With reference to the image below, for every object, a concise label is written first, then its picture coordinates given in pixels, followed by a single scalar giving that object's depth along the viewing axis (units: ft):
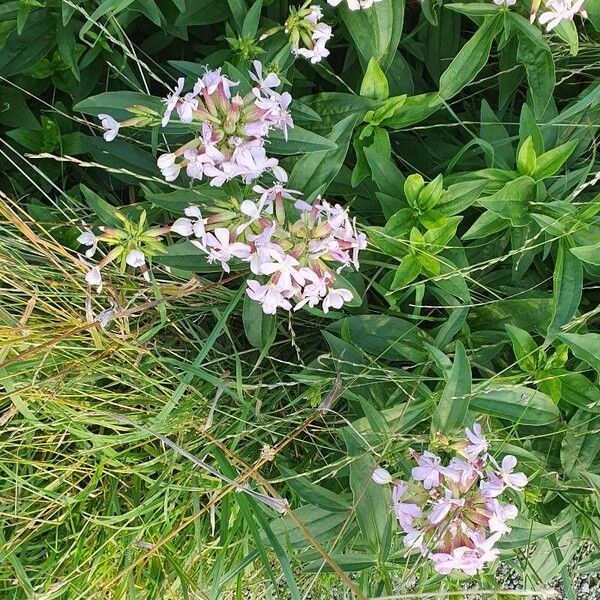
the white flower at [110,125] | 2.53
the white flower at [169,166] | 2.40
